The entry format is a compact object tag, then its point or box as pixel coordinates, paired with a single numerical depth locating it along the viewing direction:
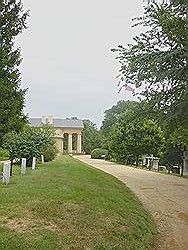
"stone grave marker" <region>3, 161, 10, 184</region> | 7.88
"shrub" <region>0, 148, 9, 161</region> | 17.35
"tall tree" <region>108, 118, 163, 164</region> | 26.09
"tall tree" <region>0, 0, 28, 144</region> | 14.28
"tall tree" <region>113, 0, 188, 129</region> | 10.57
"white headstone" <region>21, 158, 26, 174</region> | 10.34
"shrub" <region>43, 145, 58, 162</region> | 18.75
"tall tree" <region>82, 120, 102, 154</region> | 53.52
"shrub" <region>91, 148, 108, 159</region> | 37.26
